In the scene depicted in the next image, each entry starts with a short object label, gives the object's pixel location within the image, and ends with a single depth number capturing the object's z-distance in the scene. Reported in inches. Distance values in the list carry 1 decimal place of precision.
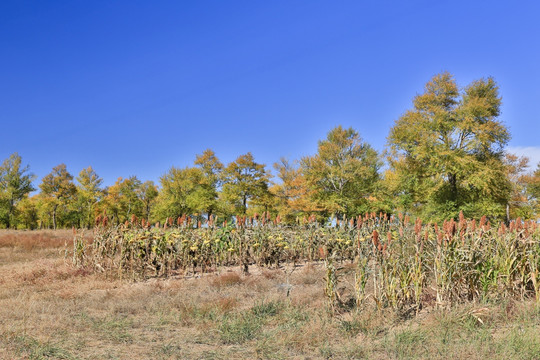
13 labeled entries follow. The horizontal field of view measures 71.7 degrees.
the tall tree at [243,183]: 1581.0
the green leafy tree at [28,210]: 2129.7
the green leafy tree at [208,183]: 1627.7
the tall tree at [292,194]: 1350.9
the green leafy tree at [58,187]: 1839.3
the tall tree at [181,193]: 1656.0
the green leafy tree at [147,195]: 2158.0
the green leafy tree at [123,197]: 1941.4
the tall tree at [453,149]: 991.0
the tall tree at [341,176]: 1314.0
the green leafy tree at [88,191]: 1892.2
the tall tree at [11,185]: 1734.7
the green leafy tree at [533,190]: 1432.1
